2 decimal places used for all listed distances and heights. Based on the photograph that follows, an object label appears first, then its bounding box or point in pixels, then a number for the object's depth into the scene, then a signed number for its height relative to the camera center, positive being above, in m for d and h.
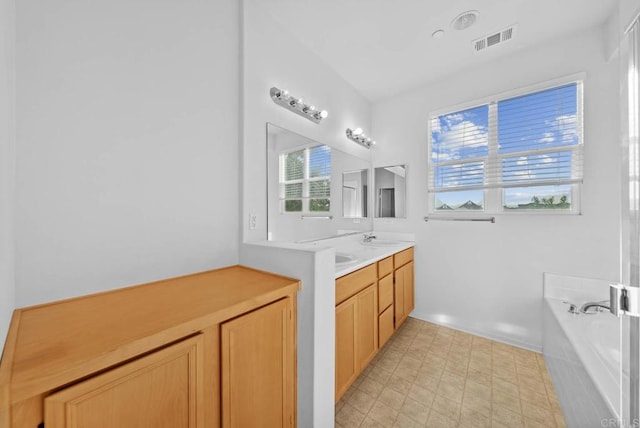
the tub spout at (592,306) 1.73 -0.70
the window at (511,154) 2.05 +0.55
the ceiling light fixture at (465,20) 1.77 +1.47
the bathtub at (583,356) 1.01 -0.77
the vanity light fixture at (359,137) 2.75 +0.89
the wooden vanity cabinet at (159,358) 0.57 -0.44
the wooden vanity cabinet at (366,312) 1.55 -0.79
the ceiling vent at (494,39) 1.95 +1.47
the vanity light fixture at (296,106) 1.81 +0.87
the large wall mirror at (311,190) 1.83 +0.21
